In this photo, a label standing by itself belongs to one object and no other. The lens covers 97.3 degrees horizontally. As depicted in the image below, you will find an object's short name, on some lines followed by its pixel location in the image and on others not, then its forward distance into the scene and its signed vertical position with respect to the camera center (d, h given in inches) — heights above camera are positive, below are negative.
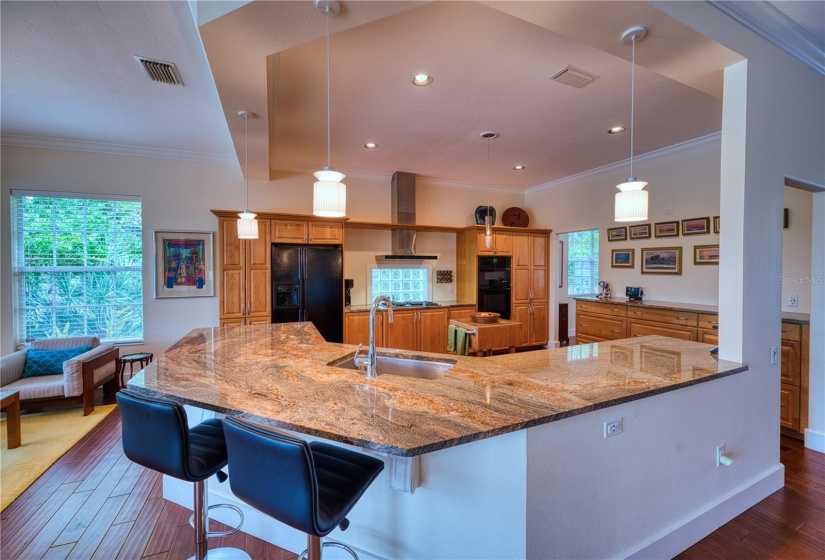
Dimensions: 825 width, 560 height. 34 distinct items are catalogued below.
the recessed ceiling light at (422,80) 105.4 +57.4
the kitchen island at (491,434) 50.9 -24.3
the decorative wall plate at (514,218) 251.1 +38.9
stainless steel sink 81.2 -21.4
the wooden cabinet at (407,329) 197.9 -31.5
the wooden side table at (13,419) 111.5 -45.2
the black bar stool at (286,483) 43.0 -26.2
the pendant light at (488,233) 154.0 +19.4
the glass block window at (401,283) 229.1 -5.8
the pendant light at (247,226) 132.9 +17.7
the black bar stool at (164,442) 53.9 -25.9
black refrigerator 179.9 -6.1
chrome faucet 71.6 -15.5
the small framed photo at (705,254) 159.6 +8.9
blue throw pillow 144.7 -34.8
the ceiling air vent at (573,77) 103.2 +57.8
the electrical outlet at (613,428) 60.9 -26.1
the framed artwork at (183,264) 176.1 +5.2
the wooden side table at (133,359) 158.1 -37.0
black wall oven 230.1 -7.0
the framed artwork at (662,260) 173.2 +6.8
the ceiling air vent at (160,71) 97.5 +57.1
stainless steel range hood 216.2 +44.9
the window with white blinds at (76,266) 160.2 +4.0
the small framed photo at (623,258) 193.8 +8.6
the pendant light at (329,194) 76.8 +17.2
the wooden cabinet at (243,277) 173.9 -1.3
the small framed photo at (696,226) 163.0 +21.9
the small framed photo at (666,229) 174.6 +22.0
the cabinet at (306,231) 181.9 +22.1
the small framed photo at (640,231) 186.5 +22.1
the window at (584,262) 315.0 +10.4
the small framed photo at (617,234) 196.7 +22.2
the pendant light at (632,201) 83.5 +16.9
